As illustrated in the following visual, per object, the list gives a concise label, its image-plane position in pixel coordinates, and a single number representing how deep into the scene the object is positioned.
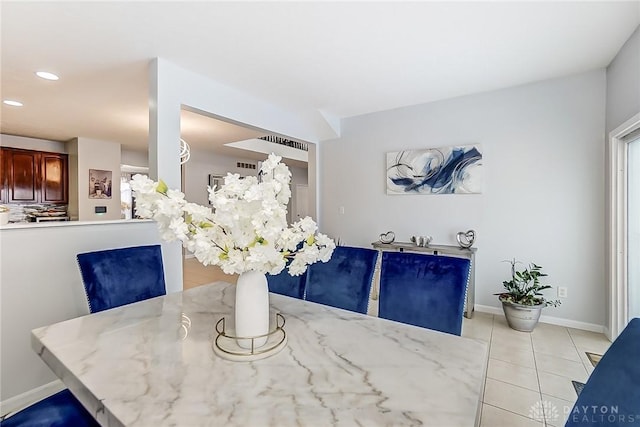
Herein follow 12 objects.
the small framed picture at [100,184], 5.85
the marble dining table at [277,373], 0.80
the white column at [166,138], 2.62
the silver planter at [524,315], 2.95
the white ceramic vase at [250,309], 1.13
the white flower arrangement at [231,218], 1.04
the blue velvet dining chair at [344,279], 1.83
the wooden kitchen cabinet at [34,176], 5.29
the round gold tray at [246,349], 1.06
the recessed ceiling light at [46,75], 2.94
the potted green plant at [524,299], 2.97
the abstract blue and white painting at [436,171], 3.65
